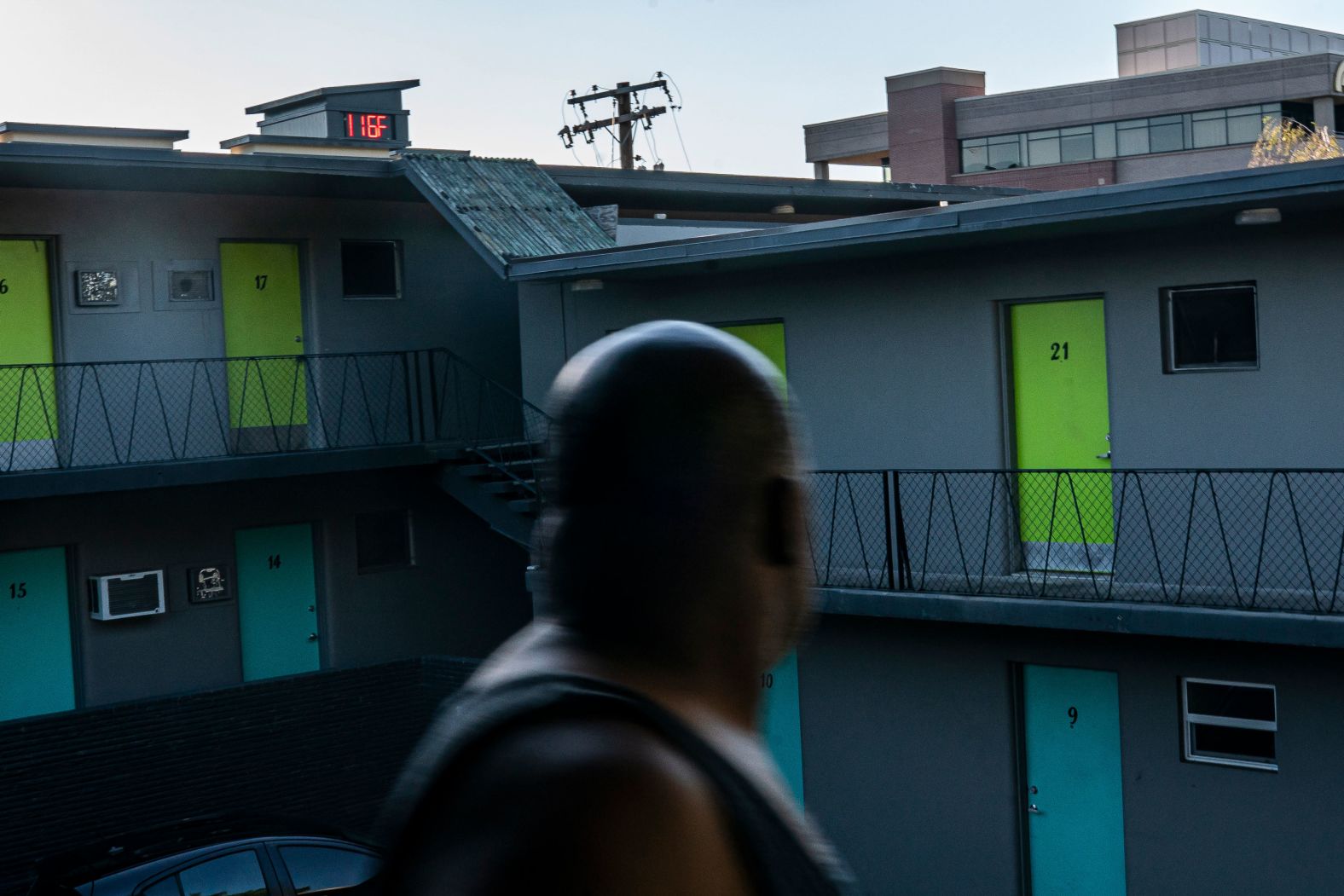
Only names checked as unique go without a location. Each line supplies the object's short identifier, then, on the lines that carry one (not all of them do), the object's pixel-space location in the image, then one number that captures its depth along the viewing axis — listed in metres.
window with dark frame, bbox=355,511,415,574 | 22.34
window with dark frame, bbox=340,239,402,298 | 22.23
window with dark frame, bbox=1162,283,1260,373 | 14.26
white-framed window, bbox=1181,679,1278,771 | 14.12
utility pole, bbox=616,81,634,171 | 43.22
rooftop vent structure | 25.27
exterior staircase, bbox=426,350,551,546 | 19.89
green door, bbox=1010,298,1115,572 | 15.55
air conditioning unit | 19.66
